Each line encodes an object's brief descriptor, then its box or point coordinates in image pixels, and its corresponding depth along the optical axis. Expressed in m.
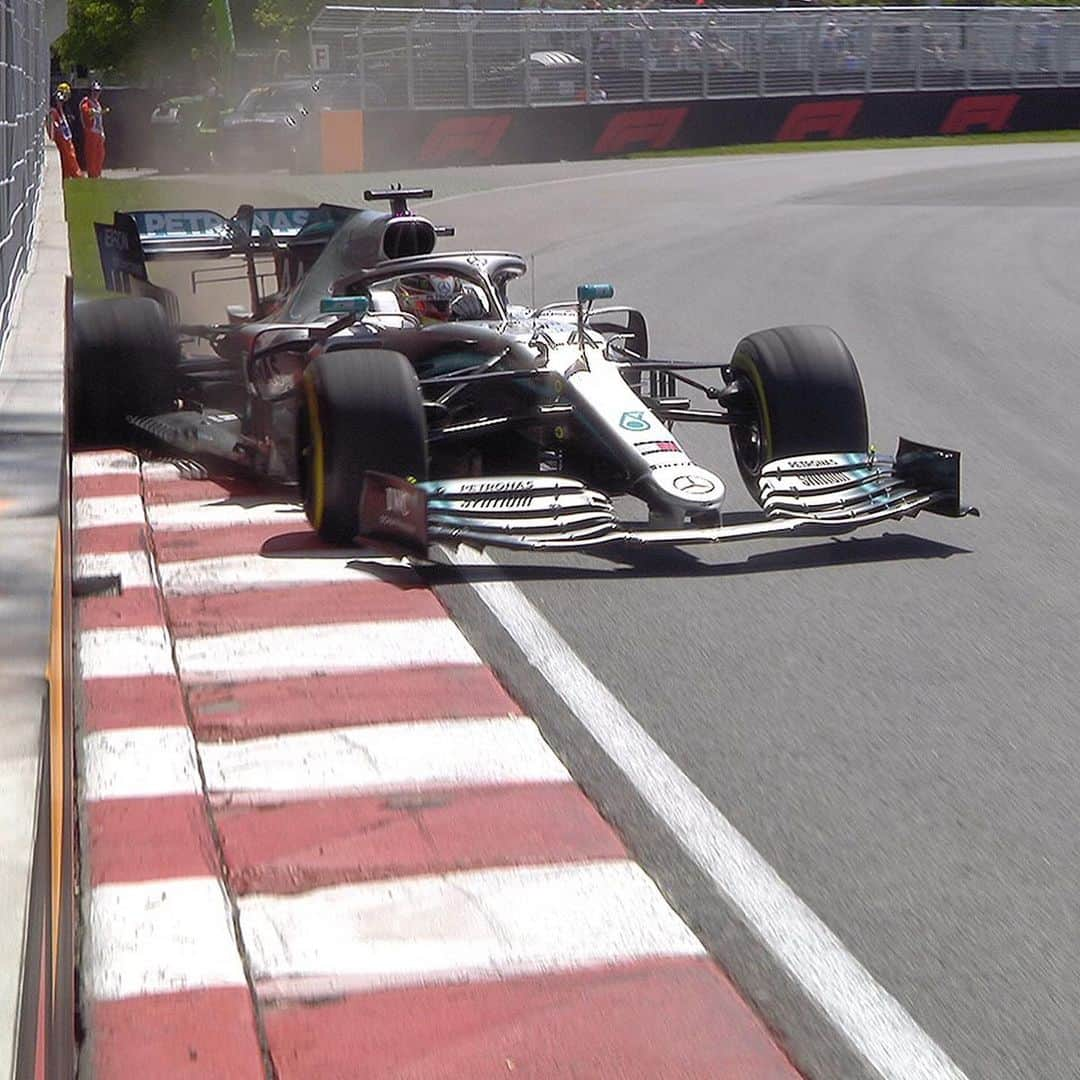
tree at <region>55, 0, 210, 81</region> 72.44
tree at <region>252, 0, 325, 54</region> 67.62
